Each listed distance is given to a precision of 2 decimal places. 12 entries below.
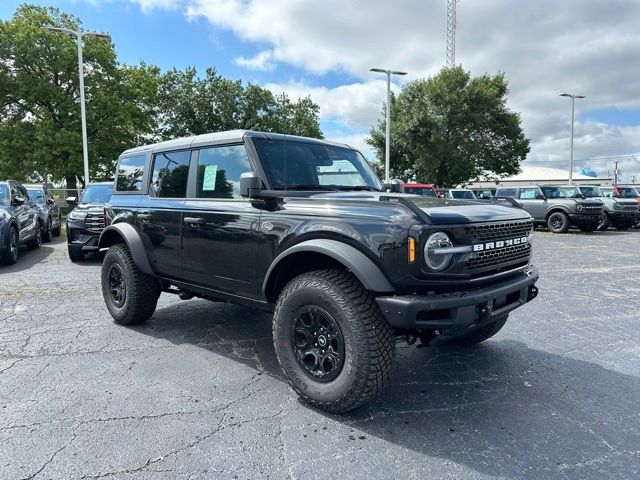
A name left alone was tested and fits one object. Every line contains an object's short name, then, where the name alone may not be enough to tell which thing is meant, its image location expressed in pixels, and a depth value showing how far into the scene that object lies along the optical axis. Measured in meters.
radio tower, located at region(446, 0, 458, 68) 46.28
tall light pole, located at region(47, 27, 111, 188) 17.66
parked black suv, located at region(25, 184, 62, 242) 12.88
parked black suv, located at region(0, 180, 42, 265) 8.98
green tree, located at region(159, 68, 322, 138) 32.00
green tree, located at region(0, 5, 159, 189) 24.97
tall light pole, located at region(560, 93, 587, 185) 29.33
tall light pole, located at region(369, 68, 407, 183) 21.94
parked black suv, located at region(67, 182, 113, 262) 9.44
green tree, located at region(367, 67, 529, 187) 29.59
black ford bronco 2.82
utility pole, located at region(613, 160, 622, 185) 79.00
